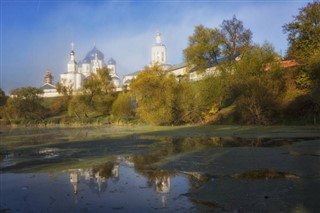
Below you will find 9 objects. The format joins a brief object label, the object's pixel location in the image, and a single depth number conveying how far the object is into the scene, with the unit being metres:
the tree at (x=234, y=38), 54.50
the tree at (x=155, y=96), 43.78
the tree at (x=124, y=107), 59.78
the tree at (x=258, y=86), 34.78
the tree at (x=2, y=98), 83.06
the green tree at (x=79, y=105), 66.62
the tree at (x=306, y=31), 35.72
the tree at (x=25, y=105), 70.25
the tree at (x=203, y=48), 54.09
